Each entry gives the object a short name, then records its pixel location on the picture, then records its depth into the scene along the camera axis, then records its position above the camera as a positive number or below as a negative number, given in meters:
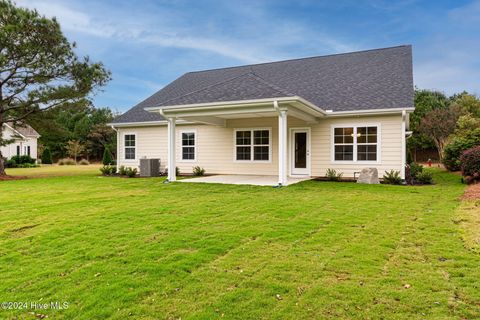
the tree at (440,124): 25.03 +2.51
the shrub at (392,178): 11.86 -0.68
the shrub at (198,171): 15.66 -0.58
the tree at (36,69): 15.12 +4.37
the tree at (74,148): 35.97 +1.12
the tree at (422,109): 29.92 +4.59
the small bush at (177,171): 16.52 -0.61
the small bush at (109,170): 17.48 -0.59
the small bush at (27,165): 28.12 -0.53
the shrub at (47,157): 33.57 +0.16
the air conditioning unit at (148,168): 15.90 -0.44
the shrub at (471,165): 11.12 -0.22
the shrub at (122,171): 16.52 -0.61
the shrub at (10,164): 28.05 -0.44
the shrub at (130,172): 16.03 -0.64
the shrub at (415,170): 12.55 -0.44
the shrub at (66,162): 32.09 -0.32
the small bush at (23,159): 28.90 -0.03
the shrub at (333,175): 12.92 -0.64
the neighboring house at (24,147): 33.53 +1.26
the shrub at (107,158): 30.69 +0.05
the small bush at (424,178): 11.86 -0.69
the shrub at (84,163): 33.09 -0.43
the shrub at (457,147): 15.38 +0.52
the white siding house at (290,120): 11.67 +1.56
